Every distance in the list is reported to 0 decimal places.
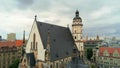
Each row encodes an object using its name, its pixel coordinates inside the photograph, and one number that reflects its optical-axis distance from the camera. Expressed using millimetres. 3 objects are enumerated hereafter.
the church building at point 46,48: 48312
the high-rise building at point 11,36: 124188
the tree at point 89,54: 113450
